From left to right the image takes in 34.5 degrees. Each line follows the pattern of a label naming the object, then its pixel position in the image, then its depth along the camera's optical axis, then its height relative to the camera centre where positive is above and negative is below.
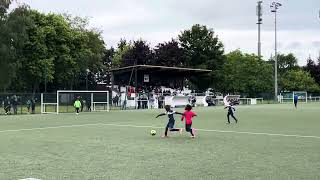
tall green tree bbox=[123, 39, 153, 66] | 87.44 +6.76
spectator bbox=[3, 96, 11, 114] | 44.20 -0.98
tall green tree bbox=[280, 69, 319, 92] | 103.75 +2.21
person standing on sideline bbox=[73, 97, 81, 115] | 43.41 -0.88
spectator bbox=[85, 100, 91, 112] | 49.78 -1.09
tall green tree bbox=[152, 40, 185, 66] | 86.19 +6.33
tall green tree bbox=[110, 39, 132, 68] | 93.36 +7.78
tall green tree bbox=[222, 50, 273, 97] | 84.44 +3.22
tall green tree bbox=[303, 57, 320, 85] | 113.62 +5.31
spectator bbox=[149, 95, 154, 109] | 58.22 -0.87
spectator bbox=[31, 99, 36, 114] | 45.27 -1.09
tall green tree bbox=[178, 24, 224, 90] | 85.06 +6.69
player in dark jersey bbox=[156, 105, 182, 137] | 19.94 -0.99
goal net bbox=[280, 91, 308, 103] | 87.00 -0.53
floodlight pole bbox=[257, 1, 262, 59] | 93.69 +14.09
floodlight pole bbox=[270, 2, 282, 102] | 81.32 +13.70
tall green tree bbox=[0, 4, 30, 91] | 61.26 +6.65
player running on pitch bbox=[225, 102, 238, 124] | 28.66 -0.90
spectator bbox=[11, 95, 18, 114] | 44.59 -0.73
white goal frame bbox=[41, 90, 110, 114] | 46.62 -1.01
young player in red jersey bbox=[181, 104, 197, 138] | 19.64 -0.89
